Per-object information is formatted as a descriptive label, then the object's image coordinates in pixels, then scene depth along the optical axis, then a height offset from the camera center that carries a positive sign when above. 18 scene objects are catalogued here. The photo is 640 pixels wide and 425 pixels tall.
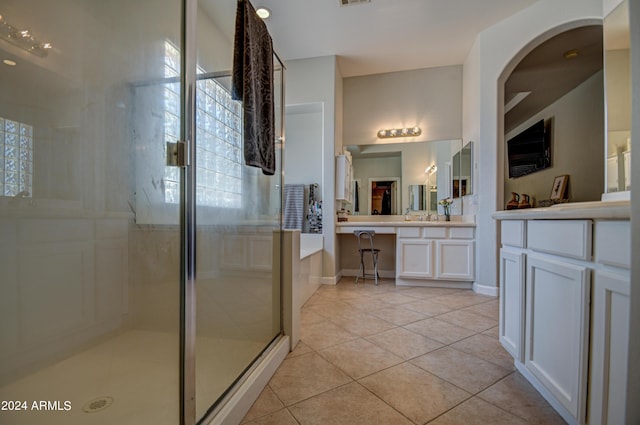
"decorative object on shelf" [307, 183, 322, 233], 4.02 -0.06
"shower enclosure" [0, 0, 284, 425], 1.00 -0.04
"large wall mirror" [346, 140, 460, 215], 4.09 +0.54
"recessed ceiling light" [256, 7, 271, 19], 2.86 +2.06
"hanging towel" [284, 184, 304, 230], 4.06 +0.04
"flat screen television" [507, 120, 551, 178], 4.21 +0.93
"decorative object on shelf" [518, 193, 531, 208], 3.84 +0.10
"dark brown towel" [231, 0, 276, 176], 1.35 +0.64
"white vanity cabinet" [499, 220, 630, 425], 0.85 -0.39
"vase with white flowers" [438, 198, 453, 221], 3.99 +0.05
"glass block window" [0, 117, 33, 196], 0.91 +0.17
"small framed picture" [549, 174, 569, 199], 3.89 +0.33
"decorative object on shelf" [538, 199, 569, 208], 3.86 +0.11
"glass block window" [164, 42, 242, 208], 1.02 +0.31
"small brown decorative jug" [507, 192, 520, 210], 3.77 +0.10
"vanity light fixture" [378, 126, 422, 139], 4.12 +1.16
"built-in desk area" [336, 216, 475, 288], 3.41 -0.53
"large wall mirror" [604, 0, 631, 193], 1.64 +0.75
